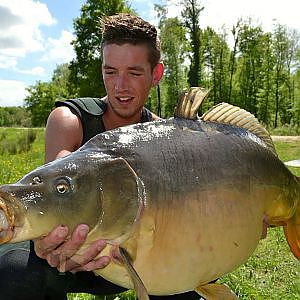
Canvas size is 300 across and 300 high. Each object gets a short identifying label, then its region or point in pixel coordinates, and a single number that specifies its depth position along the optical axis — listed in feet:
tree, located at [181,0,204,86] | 94.84
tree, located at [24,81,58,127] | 165.17
